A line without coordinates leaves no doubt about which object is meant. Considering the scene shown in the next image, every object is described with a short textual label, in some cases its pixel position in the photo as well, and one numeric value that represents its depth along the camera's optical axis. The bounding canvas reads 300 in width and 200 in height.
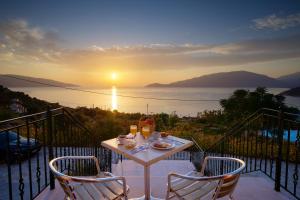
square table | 2.03
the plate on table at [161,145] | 2.31
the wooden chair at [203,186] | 1.59
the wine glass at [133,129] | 2.68
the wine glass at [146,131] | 2.60
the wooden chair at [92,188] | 1.51
